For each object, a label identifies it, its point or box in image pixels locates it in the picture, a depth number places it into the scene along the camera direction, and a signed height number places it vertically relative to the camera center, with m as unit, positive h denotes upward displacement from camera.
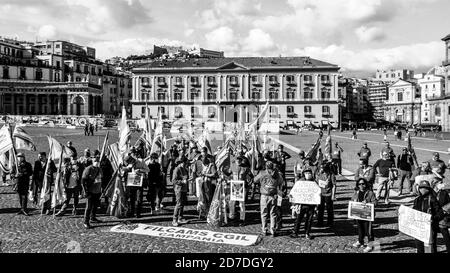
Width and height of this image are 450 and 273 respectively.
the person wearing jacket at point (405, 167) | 15.80 -1.08
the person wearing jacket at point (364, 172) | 12.67 -1.03
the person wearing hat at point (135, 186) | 12.27 -1.41
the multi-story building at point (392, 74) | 165.95 +25.21
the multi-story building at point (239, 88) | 89.06 +10.33
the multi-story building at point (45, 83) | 101.62 +12.77
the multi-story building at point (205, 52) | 179.88 +36.71
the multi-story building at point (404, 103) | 116.44 +9.77
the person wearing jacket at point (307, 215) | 10.22 -1.85
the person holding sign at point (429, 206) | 8.09 -1.30
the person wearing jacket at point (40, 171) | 13.30 -1.09
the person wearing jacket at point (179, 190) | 11.43 -1.41
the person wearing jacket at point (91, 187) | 11.03 -1.31
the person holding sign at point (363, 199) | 9.45 -1.37
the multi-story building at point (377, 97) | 148.00 +14.37
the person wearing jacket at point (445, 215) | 8.20 -1.47
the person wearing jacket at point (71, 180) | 12.45 -1.26
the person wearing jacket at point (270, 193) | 10.34 -1.35
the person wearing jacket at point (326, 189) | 11.20 -1.35
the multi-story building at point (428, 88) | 106.88 +12.62
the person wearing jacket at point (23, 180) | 12.29 -1.27
